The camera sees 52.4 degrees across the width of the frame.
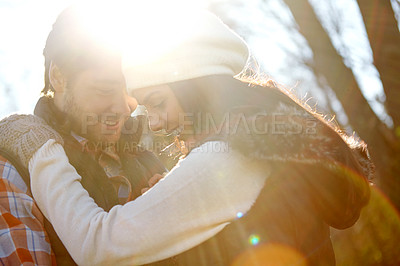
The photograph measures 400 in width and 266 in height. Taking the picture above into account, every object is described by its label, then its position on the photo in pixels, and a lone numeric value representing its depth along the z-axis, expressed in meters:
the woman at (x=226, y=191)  1.50
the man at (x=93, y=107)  2.33
